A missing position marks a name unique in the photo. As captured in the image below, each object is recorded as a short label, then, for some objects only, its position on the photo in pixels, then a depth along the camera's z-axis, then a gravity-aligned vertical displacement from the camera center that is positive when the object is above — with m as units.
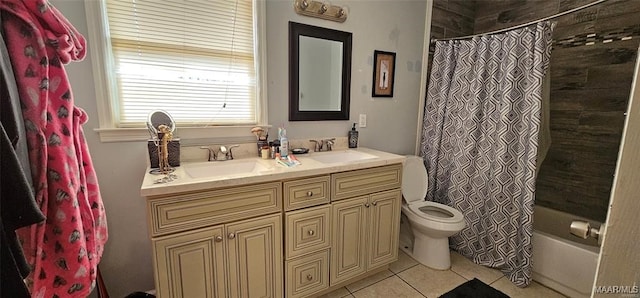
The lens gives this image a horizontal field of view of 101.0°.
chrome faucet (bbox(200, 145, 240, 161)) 1.70 -0.29
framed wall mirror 1.90 +0.28
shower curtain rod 1.53 +0.61
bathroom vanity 1.23 -0.64
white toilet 1.97 -0.84
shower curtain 1.82 -0.20
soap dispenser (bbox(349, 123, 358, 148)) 2.20 -0.22
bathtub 1.67 -0.99
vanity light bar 1.83 +0.70
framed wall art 2.24 +0.32
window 1.45 +0.27
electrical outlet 2.27 -0.09
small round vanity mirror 1.45 -0.08
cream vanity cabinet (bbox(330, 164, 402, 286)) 1.68 -0.74
